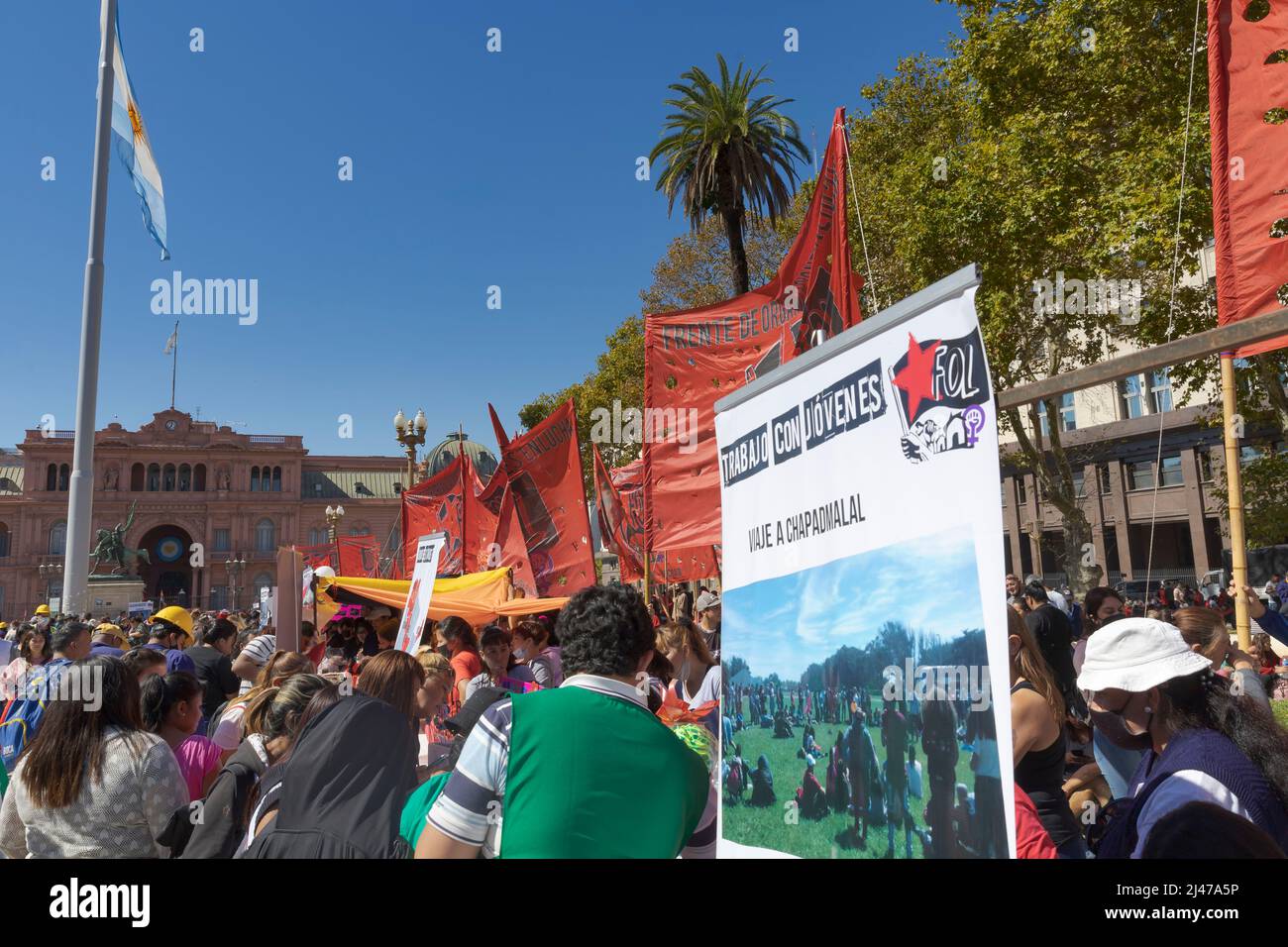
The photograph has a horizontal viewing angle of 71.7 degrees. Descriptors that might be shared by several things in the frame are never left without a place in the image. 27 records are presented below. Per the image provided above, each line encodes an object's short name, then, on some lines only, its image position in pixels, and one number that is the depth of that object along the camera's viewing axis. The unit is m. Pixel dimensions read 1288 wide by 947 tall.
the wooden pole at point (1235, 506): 5.31
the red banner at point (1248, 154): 5.53
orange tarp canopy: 11.31
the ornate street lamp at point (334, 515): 33.01
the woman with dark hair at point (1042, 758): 3.44
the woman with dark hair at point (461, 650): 7.20
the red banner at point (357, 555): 26.97
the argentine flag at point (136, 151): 11.23
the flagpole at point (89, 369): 9.17
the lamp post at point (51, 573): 70.06
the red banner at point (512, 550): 11.82
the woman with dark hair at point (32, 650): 7.74
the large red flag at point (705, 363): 6.71
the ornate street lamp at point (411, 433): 21.81
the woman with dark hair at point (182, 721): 4.12
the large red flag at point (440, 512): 15.63
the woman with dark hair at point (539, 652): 7.27
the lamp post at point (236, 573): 79.06
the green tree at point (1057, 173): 15.23
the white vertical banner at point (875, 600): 1.81
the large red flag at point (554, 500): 11.40
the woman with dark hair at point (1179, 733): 2.07
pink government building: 79.75
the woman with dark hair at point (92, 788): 3.12
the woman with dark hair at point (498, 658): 6.96
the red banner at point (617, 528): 16.50
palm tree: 24.75
